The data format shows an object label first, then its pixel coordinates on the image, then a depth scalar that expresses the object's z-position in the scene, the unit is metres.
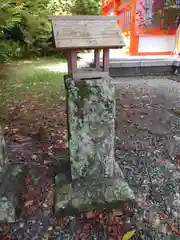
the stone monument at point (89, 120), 1.49
